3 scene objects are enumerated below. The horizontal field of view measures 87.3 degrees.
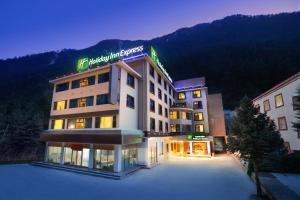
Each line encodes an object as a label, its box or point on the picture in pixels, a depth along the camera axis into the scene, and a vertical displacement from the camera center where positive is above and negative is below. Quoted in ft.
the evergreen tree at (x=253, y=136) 35.94 -1.13
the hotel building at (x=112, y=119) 61.57 +6.21
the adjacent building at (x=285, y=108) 65.16 +10.78
